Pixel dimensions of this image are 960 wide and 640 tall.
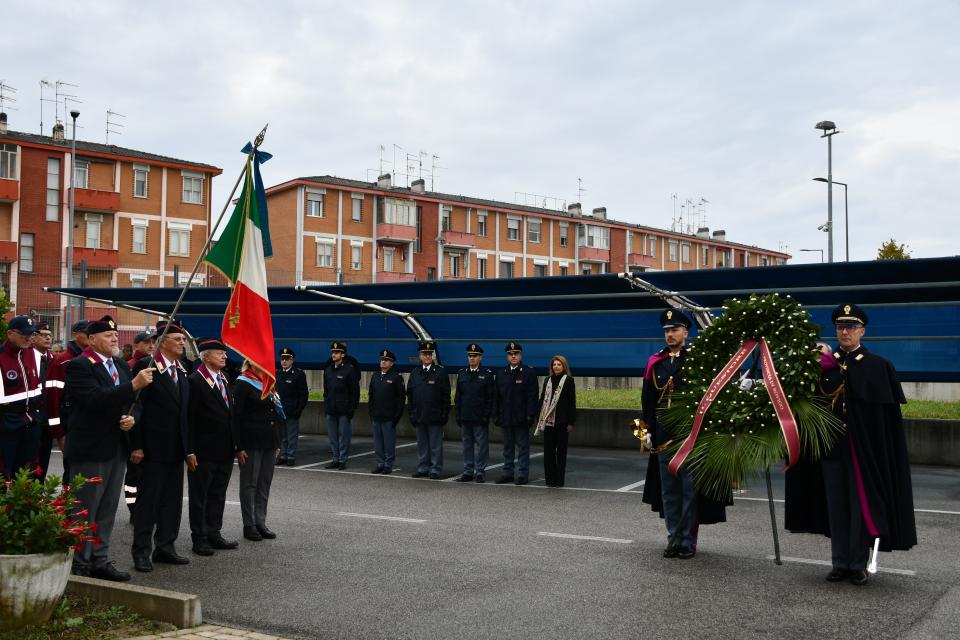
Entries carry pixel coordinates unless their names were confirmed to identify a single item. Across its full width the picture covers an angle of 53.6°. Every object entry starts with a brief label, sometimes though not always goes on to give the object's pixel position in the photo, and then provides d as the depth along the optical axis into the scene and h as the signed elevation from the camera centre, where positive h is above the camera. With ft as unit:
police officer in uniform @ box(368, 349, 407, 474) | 48.47 -3.32
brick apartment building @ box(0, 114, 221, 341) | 159.22 +22.51
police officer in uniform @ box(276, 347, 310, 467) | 52.08 -2.93
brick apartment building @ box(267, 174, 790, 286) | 197.98 +25.99
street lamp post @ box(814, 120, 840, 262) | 100.70 +21.15
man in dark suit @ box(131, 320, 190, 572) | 25.64 -3.10
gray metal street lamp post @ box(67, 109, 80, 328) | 118.95 +11.48
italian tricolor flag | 28.14 +1.90
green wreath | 23.82 -1.32
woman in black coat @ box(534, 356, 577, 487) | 43.39 -3.32
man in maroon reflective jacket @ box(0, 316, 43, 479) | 31.60 -2.05
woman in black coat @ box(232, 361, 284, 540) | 30.32 -3.29
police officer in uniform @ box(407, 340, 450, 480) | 46.75 -3.25
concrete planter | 17.60 -4.68
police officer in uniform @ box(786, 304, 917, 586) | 23.39 -2.79
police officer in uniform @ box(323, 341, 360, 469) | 50.42 -3.23
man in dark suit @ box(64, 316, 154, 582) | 23.70 -2.27
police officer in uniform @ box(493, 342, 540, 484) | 45.27 -3.04
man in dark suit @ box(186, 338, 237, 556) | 28.53 -2.97
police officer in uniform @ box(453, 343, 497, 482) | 46.01 -3.31
